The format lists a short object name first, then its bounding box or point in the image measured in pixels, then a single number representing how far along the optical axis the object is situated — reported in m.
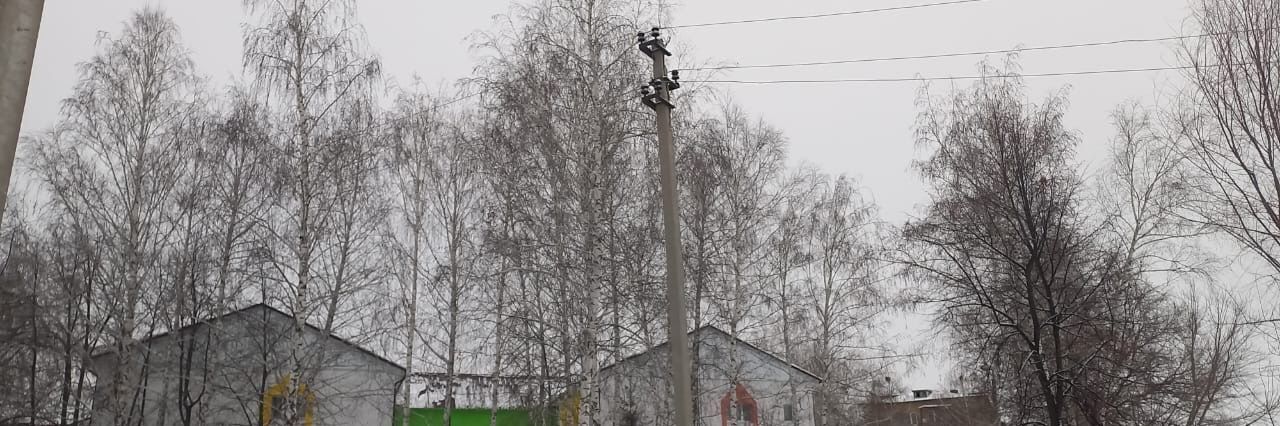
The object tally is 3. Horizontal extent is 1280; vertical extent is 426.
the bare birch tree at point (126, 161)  17.31
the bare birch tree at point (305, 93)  15.07
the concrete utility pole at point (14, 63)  3.64
